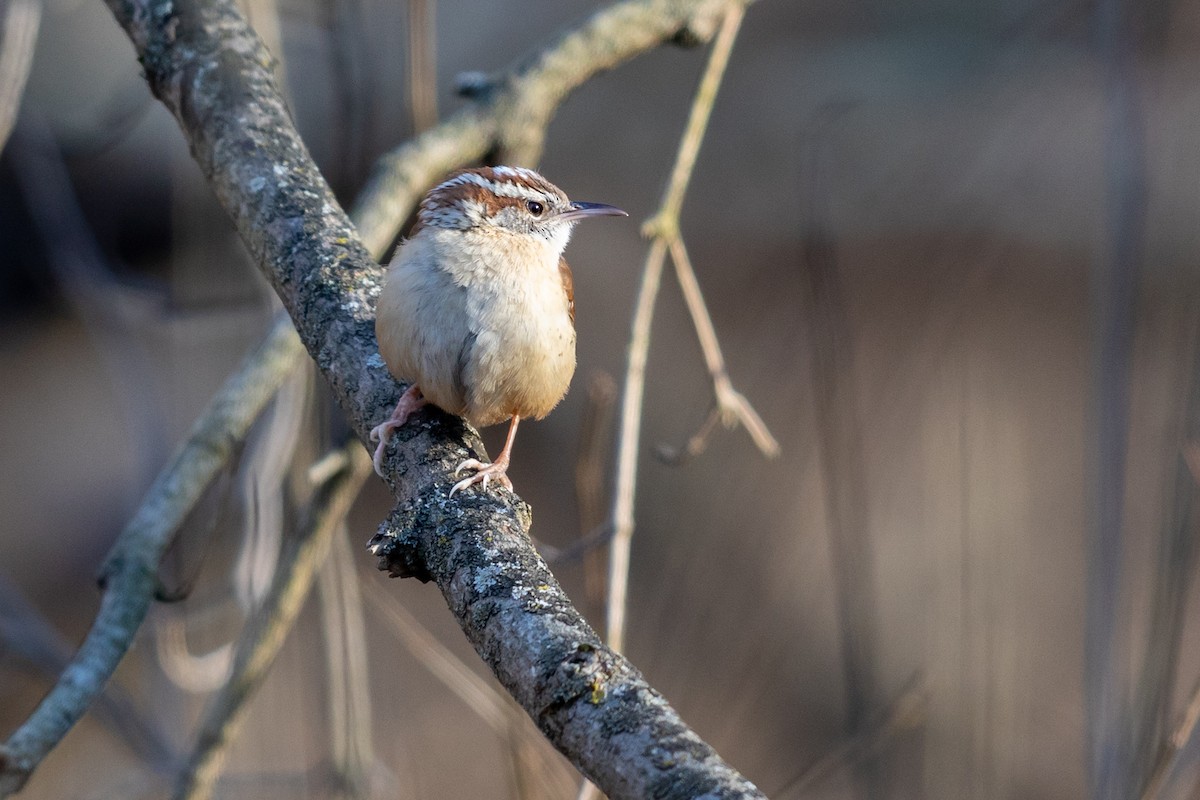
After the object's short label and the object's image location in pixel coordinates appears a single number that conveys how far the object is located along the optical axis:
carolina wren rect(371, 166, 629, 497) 4.51
